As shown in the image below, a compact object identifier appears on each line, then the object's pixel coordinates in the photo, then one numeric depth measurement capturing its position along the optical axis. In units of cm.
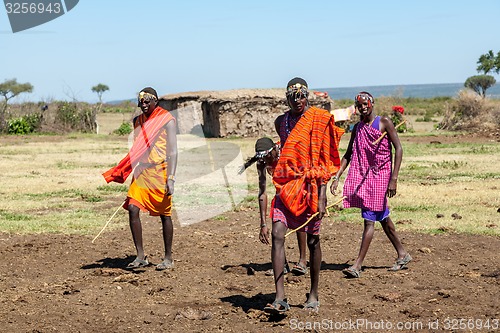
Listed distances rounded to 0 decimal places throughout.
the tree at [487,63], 7575
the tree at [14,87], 7519
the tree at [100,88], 11138
